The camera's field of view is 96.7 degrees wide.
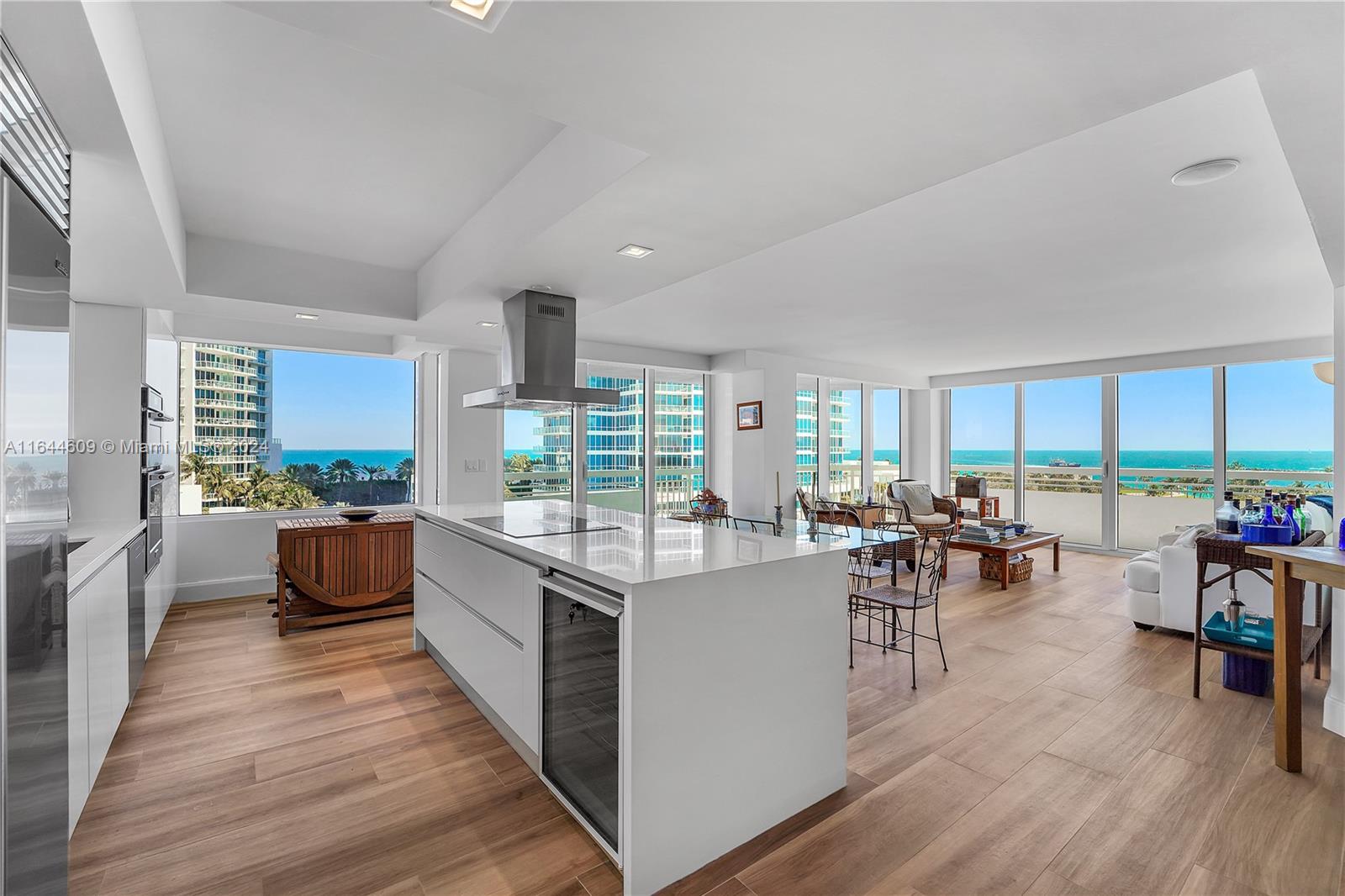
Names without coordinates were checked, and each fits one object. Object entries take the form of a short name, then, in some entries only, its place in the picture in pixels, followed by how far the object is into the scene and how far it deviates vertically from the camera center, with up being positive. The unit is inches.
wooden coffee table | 218.2 -36.1
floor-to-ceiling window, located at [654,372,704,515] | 286.5 +5.0
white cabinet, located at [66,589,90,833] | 74.3 -32.0
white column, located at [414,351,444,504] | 225.6 +8.1
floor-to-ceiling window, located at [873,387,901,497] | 361.1 +8.7
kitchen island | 68.7 -30.4
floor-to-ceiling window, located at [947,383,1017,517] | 340.2 +8.6
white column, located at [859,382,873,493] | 348.5 +8.3
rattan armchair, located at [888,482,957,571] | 269.0 -32.0
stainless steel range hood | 130.9 +21.0
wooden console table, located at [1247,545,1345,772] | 92.8 -30.1
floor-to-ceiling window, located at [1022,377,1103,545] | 305.9 -3.2
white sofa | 153.6 -37.1
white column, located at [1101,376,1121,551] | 292.8 -4.5
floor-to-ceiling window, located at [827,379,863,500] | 331.0 +6.7
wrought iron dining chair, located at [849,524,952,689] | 129.3 -32.5
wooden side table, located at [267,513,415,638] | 162.9 -34.0
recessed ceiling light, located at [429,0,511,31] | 47.0 +35.1
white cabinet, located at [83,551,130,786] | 84.7 -32.3
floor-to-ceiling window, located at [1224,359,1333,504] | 255.8 +13.4
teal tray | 120.3 -37.8
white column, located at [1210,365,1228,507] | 262.1 +4.0
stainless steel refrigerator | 40.4 -7.2
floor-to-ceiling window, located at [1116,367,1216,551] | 273.3 -0.6
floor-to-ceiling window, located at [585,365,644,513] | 264.2 +2.8
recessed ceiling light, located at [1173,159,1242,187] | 93.7 +44.9
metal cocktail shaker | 121.2 -32.0
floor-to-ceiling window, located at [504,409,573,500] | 236.8 -2.3
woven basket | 227.9 -45.1
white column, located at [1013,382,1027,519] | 330.6 +1.7
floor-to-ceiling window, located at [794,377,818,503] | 307.9 +9.5
